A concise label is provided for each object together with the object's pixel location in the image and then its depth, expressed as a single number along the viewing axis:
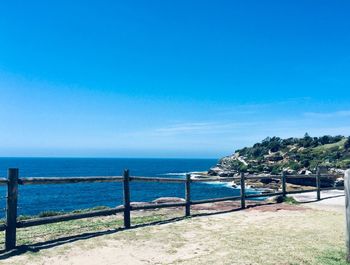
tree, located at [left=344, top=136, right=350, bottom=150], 67.13
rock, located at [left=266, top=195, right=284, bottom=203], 18.88
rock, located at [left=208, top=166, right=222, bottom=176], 91.70
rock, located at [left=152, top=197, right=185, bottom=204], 17.42
